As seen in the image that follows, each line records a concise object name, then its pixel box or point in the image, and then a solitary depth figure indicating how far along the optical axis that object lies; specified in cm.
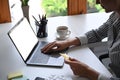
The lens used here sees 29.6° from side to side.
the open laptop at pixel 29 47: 140
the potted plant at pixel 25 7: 190
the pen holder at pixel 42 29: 176
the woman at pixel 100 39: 125
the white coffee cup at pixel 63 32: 174
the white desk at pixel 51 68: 132
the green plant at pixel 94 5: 238
